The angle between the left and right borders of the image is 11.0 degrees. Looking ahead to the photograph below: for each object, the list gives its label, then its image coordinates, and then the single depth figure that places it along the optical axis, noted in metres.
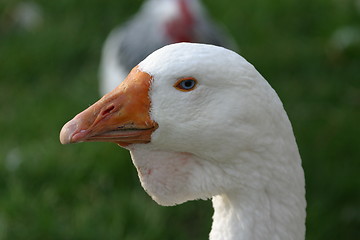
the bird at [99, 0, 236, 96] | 2.98
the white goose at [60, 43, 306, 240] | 1.53
